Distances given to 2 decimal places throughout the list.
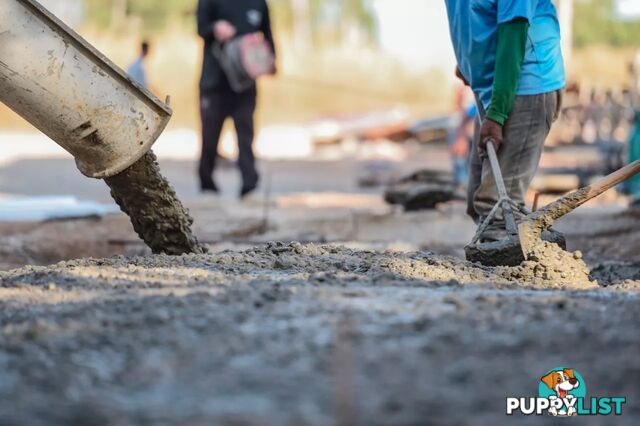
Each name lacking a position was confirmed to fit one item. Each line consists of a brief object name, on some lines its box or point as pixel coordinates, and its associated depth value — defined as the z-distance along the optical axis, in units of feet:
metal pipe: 27.82
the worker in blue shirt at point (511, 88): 31.33
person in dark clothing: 64.27
